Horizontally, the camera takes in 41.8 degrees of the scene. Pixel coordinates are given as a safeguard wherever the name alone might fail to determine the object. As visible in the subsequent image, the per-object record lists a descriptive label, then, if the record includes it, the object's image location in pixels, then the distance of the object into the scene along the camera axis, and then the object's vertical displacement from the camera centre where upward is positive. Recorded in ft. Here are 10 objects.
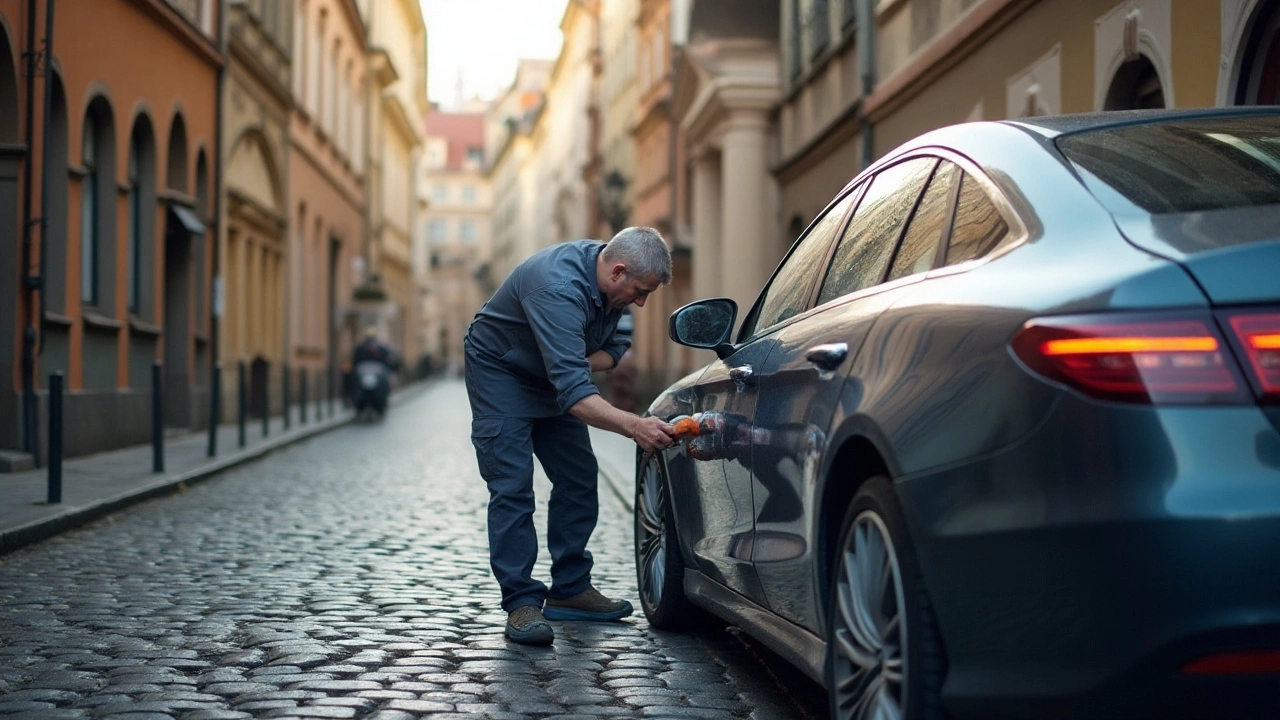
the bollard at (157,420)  43.86 -0.57
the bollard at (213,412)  51.67 -0.43
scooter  94.63 +0.61
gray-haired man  19.20 -0.07
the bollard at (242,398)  57.11 +0.01
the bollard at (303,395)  82.58 +0.16
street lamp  146.00 +18.02
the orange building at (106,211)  46.75 +6.43
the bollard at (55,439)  34.12 -0.83
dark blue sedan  9.10 -0.24
